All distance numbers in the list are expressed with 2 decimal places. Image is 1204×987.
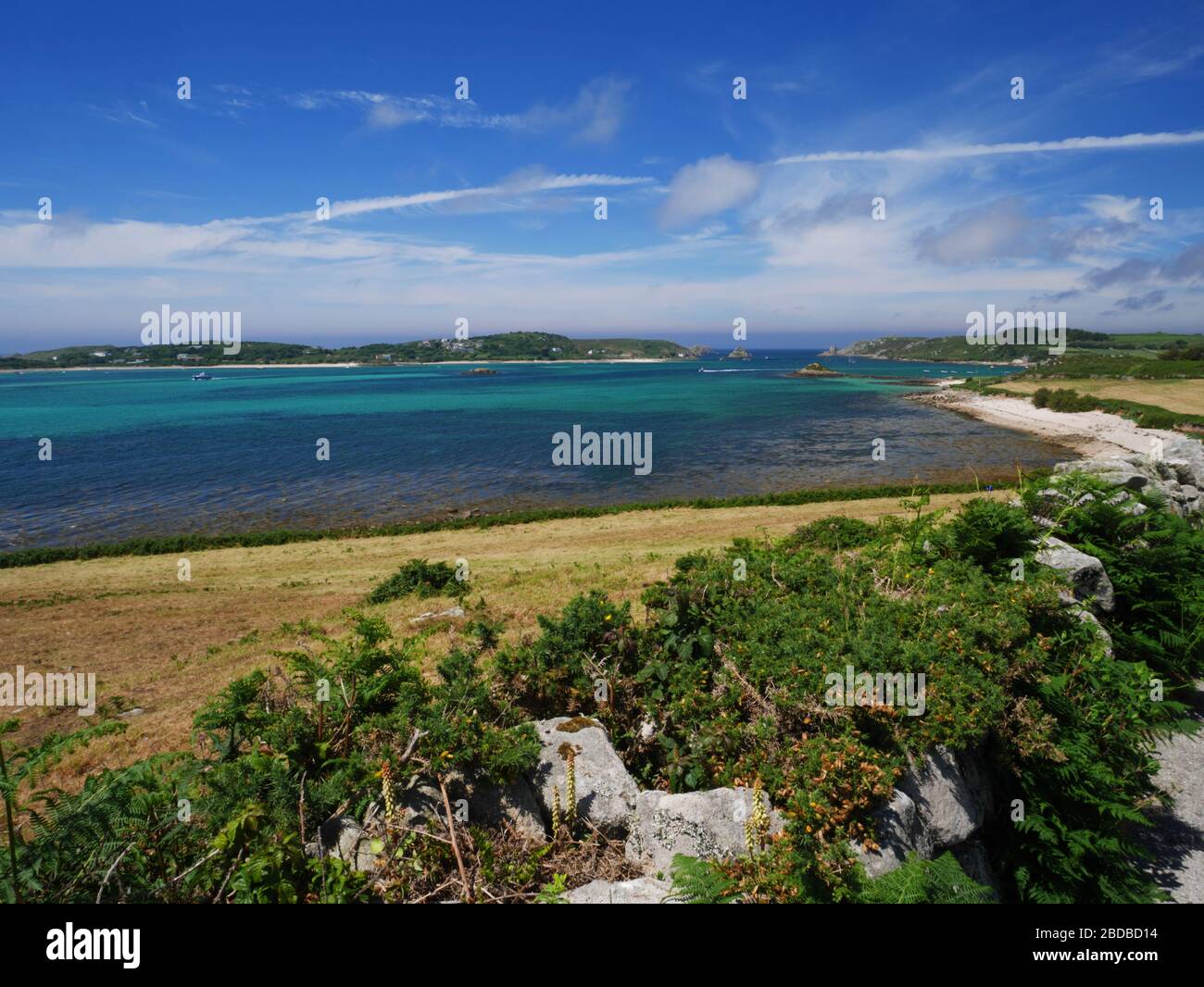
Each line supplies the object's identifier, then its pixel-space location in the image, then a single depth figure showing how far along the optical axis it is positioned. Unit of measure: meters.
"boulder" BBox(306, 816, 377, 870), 4.41
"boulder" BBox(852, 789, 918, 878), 4.52
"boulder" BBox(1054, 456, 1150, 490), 12.51
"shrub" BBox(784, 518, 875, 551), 14.56
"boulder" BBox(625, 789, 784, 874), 4.76
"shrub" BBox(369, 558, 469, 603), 17.09
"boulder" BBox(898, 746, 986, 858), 5.07
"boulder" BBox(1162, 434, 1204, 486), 16.19
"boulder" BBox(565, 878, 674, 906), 4.27
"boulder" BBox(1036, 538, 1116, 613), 8.37
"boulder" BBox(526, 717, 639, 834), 5.22
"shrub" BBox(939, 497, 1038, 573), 8.30
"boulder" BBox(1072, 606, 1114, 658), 7.28
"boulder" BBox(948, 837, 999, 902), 5.43
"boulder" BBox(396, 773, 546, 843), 4.82
